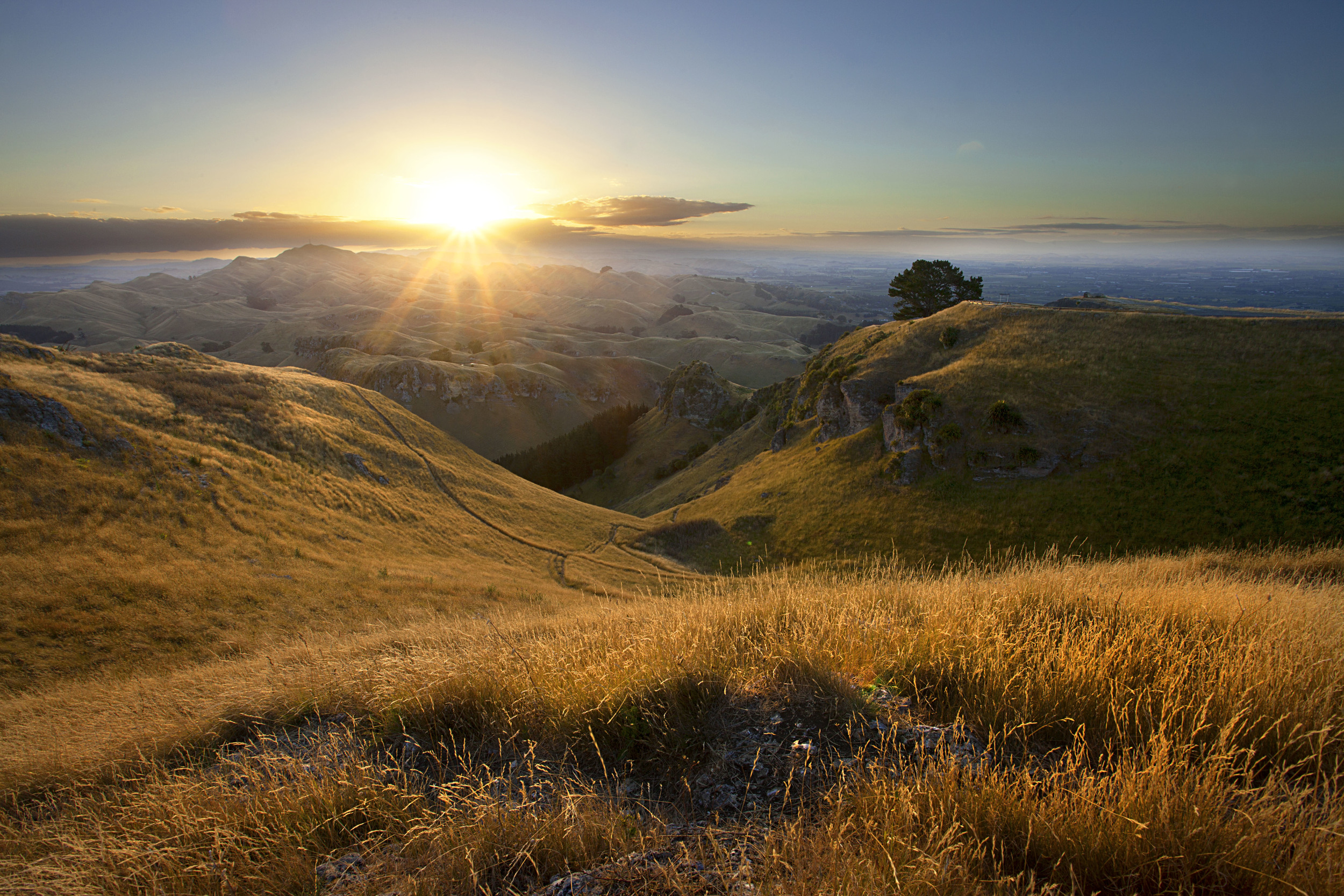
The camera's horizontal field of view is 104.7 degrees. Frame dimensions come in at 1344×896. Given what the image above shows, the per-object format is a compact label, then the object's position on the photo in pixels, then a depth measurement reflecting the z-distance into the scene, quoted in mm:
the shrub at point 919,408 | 42344
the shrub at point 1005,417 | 38562
